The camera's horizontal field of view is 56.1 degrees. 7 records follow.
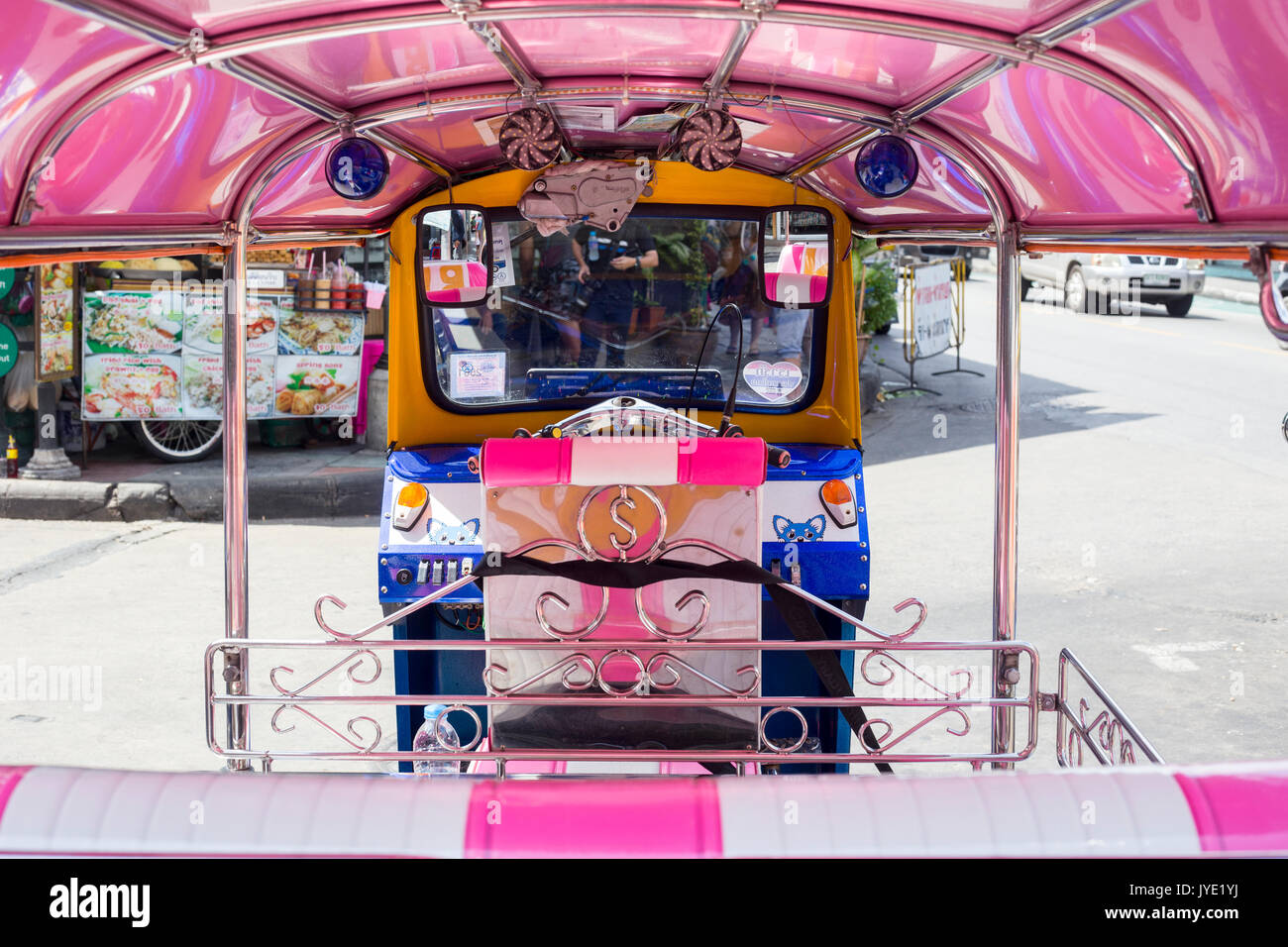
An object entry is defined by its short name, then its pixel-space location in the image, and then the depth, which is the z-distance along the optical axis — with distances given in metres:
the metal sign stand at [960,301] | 16.30
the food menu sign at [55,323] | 9.56
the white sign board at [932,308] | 15.62
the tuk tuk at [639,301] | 1.92
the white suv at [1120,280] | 20.38
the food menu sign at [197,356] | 9.95
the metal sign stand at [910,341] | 14.88
